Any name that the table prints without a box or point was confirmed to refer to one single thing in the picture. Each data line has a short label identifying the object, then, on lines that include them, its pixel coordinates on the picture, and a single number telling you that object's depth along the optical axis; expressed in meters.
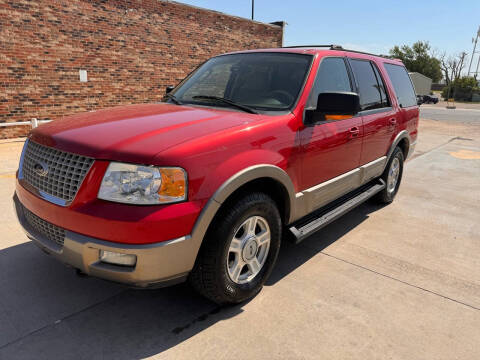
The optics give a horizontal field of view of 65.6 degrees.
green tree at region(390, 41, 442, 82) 77.25
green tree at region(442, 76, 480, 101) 56.41
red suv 2.14
